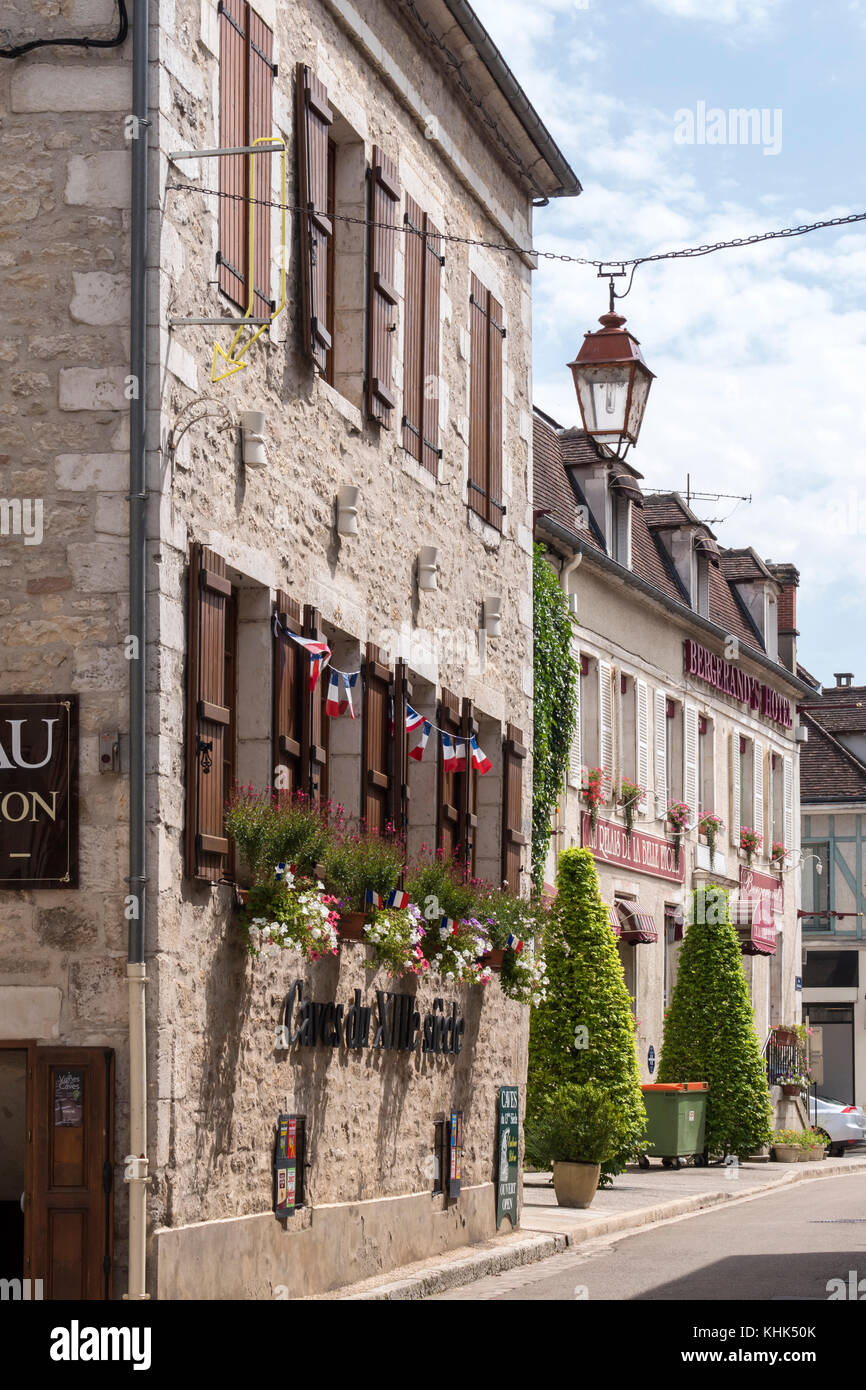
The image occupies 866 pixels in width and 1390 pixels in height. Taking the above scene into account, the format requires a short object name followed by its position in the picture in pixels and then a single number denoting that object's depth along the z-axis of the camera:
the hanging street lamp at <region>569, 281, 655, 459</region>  13.70
